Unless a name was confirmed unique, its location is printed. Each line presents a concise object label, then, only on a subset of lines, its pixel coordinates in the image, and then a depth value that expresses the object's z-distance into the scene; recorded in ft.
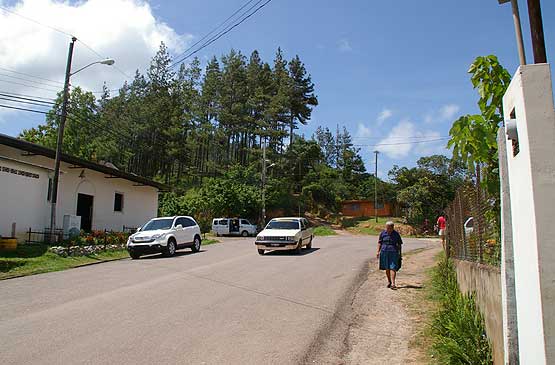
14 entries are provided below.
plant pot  56.70
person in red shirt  61.52
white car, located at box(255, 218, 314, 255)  63.10
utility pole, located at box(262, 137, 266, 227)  154.17
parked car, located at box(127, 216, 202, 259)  61.11
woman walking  37.22
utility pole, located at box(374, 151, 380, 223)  181.23
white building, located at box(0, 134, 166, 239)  63.67
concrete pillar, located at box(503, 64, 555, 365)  9.61
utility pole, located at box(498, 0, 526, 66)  17.98
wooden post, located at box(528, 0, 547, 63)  18.99
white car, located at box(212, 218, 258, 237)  140.36
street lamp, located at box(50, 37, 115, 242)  62.85
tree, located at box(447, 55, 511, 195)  17.89
